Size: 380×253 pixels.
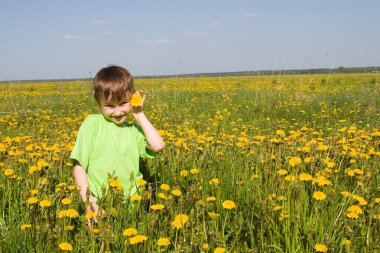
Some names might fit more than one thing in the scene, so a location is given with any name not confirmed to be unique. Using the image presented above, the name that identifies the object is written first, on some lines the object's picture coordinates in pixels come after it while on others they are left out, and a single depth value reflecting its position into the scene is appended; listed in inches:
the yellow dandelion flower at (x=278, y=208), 79.3
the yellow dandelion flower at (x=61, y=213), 74.3
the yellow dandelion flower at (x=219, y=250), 62.6
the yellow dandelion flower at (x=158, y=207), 76.6
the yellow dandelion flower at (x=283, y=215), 76.9
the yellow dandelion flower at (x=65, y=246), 64.1
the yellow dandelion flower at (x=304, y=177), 89.2
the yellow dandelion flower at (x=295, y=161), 96.6
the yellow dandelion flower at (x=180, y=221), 71.2
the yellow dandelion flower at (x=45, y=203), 76.3
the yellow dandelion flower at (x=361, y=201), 82.3
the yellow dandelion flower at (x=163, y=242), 64.9
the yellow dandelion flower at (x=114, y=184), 83.4
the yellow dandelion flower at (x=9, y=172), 101.6
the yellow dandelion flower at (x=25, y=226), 73.4
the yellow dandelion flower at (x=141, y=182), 90.0
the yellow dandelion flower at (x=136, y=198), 81.7
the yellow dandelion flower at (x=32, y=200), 79.8
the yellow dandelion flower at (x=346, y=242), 67.9
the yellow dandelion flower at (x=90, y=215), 73.5
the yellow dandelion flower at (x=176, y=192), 86.2
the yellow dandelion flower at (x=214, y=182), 93.5
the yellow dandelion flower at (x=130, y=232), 66.7
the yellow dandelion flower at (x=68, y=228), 73.3
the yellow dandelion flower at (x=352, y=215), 76.9
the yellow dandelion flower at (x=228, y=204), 78.5
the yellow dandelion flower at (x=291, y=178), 86.9
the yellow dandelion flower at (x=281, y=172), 100.3
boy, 102.9
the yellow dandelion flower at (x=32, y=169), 102.6
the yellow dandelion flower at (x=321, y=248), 64.1
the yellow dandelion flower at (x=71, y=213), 75.1
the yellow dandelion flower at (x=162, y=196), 81.9
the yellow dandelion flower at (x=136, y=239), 63.2
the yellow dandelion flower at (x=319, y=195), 81.8
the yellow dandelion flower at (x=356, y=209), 79.0
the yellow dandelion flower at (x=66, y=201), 80.5
